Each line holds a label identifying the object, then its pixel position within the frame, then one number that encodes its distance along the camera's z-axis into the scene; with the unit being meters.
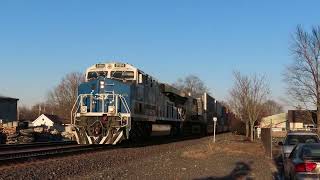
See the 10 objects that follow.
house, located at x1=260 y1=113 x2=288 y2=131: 82.12
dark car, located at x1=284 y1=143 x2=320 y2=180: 11.24
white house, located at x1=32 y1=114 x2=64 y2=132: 92.06
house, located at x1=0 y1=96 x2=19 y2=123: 76.94
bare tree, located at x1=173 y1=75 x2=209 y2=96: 131.12
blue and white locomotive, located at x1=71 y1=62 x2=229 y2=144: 22.81
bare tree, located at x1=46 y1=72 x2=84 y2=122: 107.74
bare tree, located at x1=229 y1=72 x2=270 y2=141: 39.53
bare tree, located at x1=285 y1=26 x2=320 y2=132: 44.22
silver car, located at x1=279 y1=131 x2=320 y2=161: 17.94
